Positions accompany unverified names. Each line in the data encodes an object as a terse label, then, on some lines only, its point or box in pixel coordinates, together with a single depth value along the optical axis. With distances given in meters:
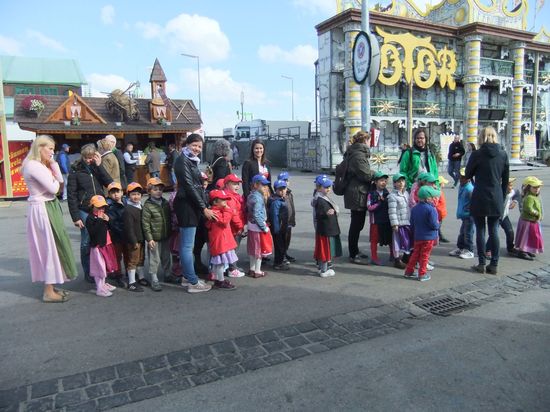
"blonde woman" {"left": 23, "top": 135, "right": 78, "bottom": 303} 4.77
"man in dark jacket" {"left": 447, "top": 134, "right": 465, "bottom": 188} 14.01
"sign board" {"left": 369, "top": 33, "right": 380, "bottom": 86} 9.57
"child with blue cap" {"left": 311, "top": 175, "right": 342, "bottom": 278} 5.71
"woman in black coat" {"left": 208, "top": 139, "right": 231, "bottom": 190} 6.02
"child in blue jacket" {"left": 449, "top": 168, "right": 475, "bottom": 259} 6.57
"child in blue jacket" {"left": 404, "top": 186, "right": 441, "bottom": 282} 5.43
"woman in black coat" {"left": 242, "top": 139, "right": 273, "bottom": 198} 6.25
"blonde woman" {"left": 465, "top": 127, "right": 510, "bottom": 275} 5.68
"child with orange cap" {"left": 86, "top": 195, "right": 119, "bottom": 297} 5.11
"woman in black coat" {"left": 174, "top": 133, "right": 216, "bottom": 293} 4.90
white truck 36.62
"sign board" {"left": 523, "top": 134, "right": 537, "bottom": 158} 27.33
